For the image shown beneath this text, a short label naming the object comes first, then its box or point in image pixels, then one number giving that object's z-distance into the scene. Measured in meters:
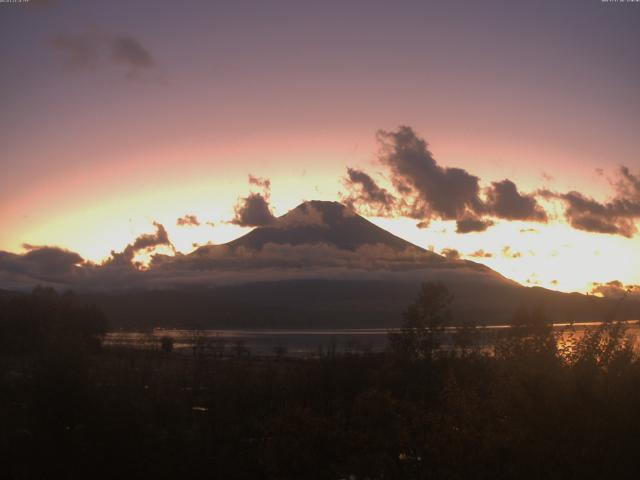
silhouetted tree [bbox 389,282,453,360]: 43.97
